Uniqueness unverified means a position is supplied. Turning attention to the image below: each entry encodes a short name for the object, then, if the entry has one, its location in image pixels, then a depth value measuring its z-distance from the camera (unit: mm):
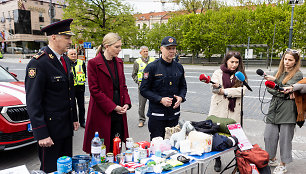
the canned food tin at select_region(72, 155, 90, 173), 2380
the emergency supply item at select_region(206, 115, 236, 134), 3406
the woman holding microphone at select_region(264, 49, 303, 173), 3736
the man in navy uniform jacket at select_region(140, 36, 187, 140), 3594
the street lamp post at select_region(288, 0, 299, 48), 17484
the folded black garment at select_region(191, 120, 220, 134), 3278
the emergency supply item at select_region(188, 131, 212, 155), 2922
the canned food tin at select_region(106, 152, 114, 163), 2660
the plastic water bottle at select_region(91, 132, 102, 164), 2596
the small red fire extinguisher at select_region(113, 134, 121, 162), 2835
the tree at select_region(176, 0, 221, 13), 42312
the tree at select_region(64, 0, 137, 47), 29594
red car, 3945
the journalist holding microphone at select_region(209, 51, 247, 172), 3867
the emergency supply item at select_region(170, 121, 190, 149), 3073
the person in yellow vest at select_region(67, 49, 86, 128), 6374
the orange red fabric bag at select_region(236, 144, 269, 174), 3008
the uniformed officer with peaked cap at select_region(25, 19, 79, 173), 2480
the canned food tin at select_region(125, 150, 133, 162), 2711
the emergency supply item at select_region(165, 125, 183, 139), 3302
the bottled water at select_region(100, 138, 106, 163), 2665
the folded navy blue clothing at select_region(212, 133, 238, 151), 3008
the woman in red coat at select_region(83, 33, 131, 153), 3201
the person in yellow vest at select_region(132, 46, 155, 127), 6530
